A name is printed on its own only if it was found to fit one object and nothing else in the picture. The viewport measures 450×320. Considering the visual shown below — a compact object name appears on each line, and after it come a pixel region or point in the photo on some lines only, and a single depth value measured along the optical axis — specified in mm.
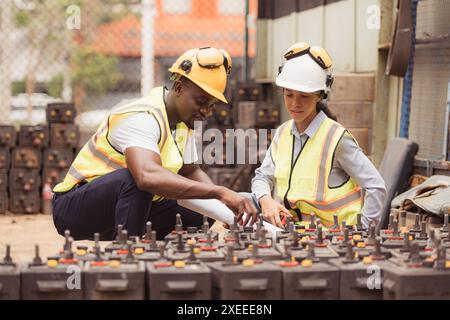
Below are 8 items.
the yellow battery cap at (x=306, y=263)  6820
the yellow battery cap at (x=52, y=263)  6774
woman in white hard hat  10778
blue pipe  16148
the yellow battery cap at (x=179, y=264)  6741
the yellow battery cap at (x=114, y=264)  6699
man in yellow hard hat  9603
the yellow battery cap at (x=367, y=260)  6993
